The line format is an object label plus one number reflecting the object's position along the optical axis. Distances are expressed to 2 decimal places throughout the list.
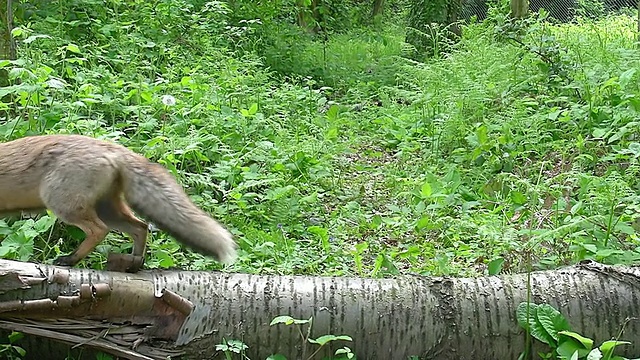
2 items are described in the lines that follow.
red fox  4.14
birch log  3.69
